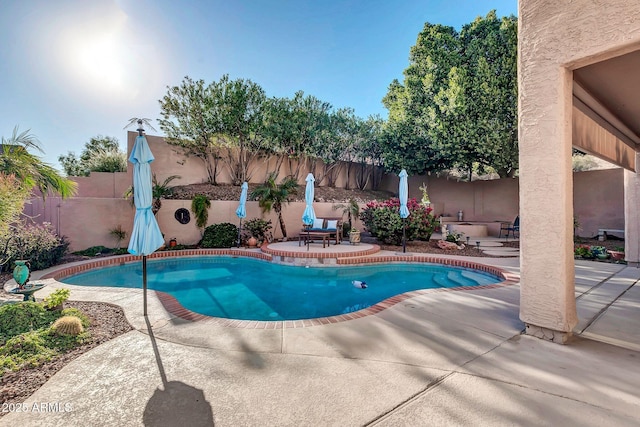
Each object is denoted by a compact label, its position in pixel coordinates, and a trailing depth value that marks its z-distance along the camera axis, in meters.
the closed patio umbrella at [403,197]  9.73
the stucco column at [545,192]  2.88
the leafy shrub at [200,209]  11.80
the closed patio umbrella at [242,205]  11.37
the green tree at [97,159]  13.25
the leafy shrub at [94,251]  9.54
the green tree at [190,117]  12.91
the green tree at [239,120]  13.14
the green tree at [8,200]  4.64
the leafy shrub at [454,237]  11.16
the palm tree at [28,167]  5.59
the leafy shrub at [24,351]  2.66
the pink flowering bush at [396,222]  10.85
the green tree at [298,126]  14.34
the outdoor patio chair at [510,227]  12.69
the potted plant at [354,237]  10.82
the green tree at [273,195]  12.29
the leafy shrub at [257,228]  12.14
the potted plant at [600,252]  7.93
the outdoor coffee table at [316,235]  9.87
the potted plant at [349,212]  12.99
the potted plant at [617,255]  7.70
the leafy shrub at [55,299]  3.98
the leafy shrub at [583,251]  8.13
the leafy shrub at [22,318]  3.38
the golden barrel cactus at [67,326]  3.23
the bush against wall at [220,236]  11.48
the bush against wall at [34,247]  6.55
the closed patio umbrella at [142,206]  4.16
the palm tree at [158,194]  10.93
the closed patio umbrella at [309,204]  9.84
